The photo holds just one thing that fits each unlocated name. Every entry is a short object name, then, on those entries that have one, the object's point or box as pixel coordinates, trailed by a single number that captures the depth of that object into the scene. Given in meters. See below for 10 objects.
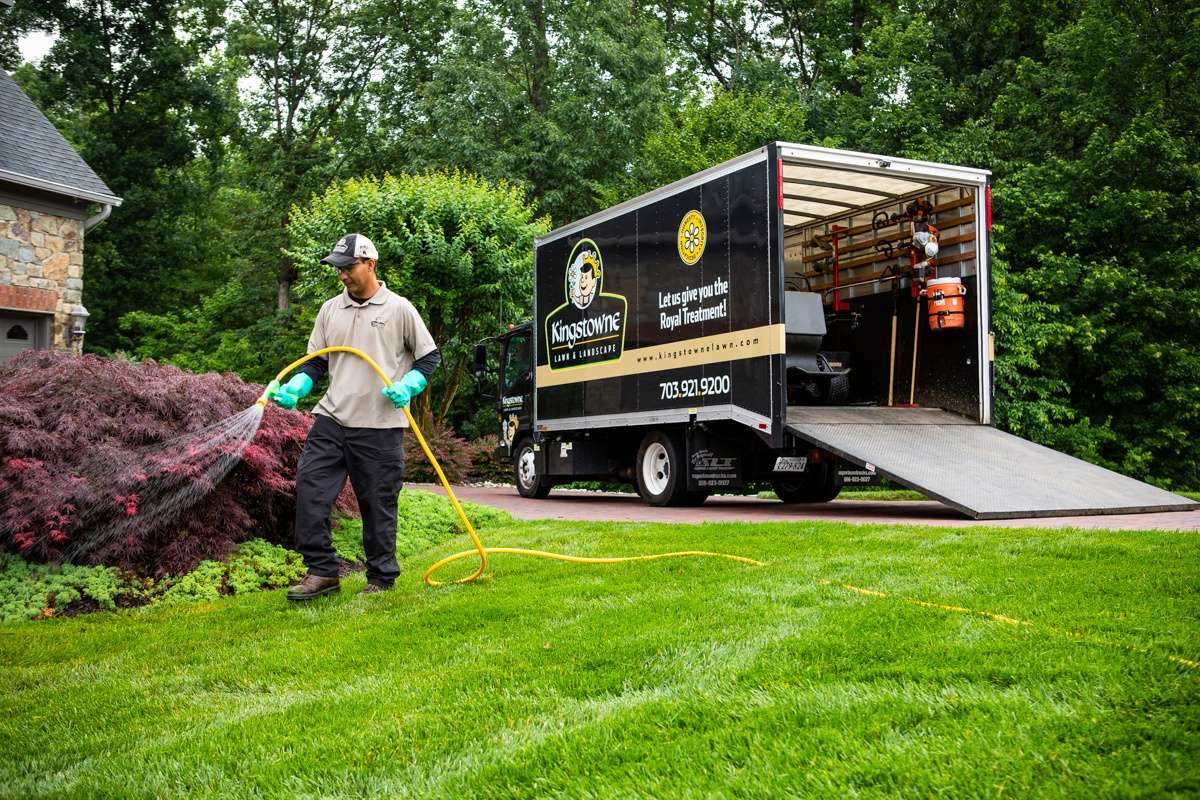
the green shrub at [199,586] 6.12
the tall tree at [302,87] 30.62
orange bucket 10.78
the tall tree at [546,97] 27.05
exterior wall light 14.52
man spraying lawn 5.60
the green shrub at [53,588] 5.74
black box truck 9.47
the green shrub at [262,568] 6.50
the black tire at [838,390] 11.44
